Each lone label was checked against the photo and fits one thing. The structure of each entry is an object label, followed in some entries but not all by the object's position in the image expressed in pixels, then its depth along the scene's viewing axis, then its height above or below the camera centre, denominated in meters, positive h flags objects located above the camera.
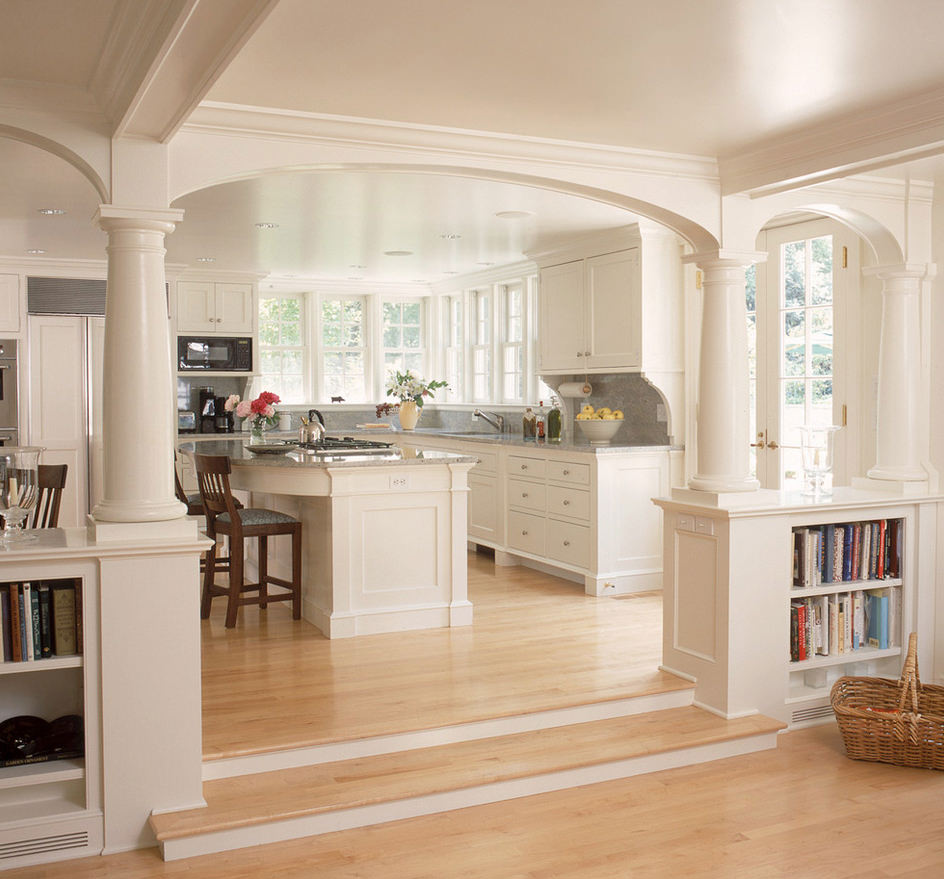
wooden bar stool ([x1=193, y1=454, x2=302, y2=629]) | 5.34 -0.63
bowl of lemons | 6.66 -0.03
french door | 5.28 +0.46
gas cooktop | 5.91 -0.19
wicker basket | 3.87 -1.25
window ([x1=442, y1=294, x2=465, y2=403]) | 9.64 +0.78
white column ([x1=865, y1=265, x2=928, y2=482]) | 4.59 +0.19
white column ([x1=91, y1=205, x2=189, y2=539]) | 3.29 +0.13
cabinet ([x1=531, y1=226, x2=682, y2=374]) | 6.29 +0.80
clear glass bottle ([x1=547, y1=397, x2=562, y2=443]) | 7.12 -0.04
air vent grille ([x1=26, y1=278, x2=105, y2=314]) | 7.82 +1.02
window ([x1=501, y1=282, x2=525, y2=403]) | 8.55 +0.67
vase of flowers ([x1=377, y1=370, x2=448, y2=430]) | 7.47 +0.20
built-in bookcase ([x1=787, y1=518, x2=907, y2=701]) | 4.41 -0.87
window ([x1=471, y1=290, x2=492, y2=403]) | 9.12 +0.71
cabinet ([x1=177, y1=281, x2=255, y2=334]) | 8.69 +1.03
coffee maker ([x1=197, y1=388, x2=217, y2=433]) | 8.86 +0.06
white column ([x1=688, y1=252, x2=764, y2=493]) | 4.41 +0.18
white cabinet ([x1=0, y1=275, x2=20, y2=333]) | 7.74 +0.94
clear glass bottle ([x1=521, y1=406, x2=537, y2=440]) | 7.56 -0.04
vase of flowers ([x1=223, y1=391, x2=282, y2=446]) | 6.31 +0.05
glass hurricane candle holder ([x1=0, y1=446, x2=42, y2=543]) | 3.34 -0.24
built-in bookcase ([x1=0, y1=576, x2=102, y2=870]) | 3.10 -1.18
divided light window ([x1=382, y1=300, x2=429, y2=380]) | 10.21 +0.89
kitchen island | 5.18 -0.64
